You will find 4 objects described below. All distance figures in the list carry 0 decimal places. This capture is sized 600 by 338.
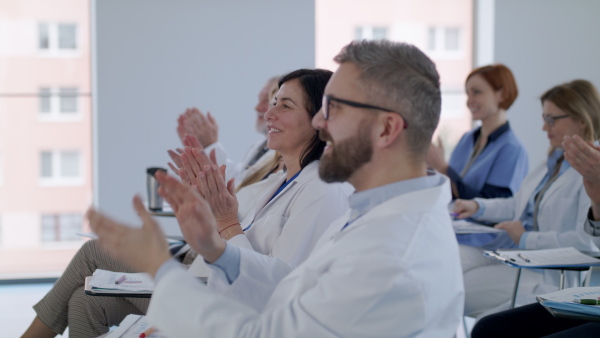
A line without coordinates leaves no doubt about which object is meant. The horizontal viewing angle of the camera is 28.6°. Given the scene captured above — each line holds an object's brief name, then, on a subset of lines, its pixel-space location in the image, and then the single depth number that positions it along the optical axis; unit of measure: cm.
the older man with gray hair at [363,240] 170
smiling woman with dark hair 228
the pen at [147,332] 208
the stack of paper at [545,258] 251
